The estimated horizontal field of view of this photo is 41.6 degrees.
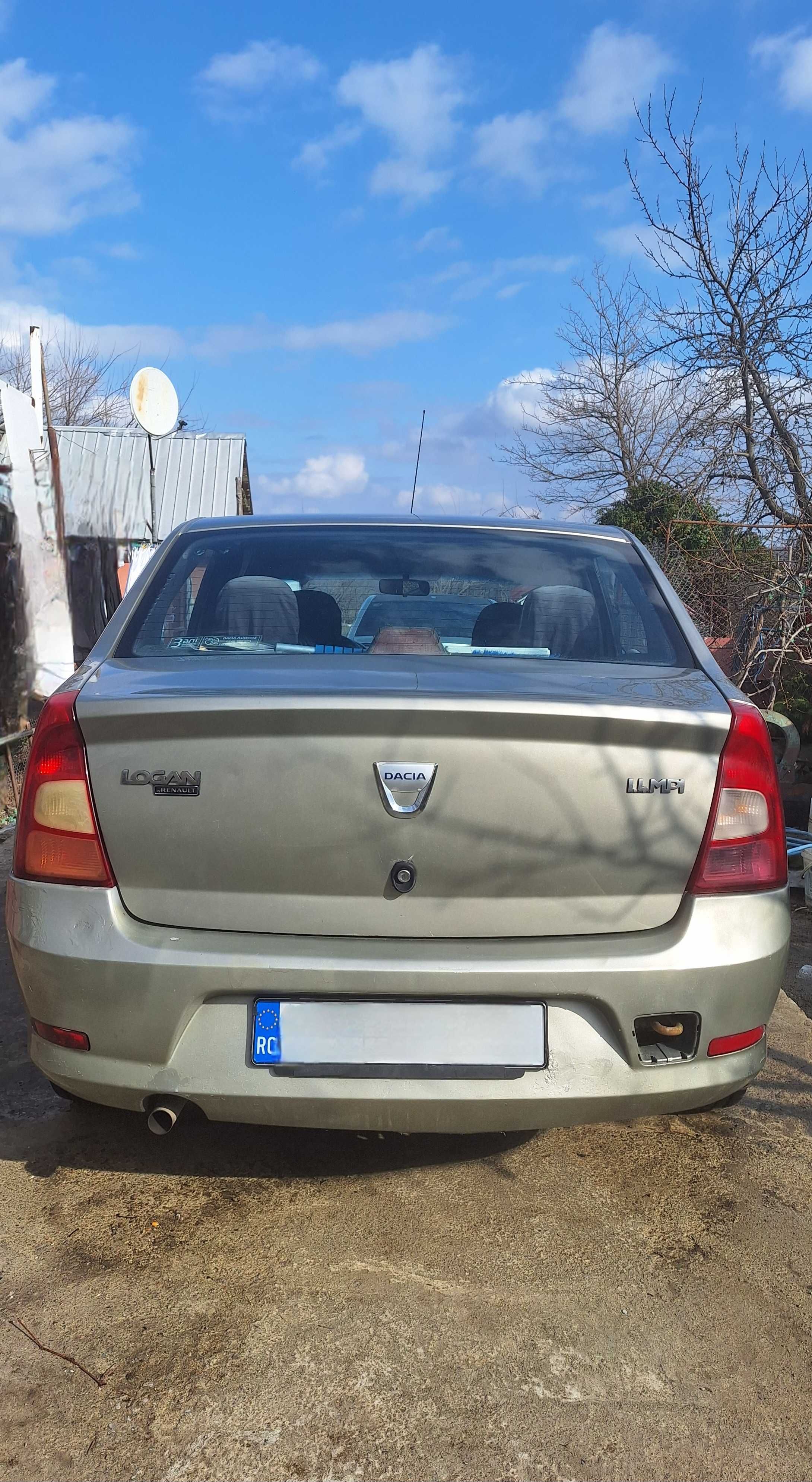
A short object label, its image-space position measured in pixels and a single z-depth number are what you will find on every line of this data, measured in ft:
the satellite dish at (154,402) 28.27
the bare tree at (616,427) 64.34
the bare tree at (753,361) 28.07
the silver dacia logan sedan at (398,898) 6.36
